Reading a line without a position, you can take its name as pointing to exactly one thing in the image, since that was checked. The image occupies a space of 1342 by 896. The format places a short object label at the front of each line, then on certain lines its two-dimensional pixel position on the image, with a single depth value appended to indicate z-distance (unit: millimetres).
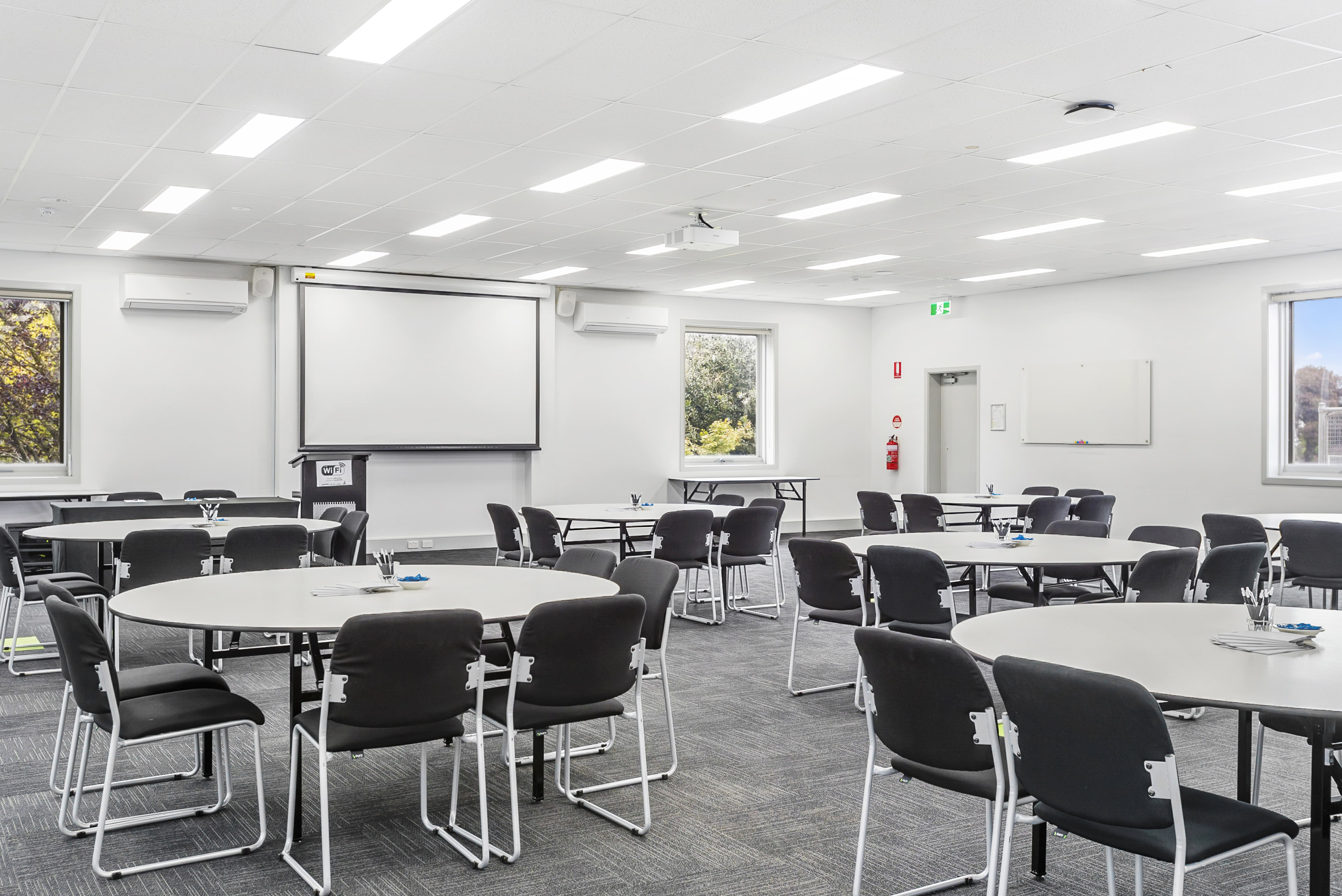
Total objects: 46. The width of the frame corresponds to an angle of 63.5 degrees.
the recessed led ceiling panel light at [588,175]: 6770
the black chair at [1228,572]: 4648
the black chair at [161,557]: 5422
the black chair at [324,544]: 7410
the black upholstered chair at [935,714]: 2477
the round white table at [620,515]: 7535
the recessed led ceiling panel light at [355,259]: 10262
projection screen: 11039
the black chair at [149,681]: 3490
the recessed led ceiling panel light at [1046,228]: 8492
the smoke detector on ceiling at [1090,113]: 5422
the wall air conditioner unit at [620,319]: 12383
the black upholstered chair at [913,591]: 4613
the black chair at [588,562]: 4426
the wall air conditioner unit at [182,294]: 10023
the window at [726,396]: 13648
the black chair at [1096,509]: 8641
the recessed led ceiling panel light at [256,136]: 5797
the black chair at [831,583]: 5125
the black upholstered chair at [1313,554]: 6410
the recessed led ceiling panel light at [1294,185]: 7004
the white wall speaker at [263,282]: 10695
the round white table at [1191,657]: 2301
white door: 13461
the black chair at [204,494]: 8773
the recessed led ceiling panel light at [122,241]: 9188
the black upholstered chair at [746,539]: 7555
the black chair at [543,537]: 7266
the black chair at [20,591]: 5750
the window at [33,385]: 10172
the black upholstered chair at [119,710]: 3123
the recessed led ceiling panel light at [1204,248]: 9352
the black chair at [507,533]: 7574
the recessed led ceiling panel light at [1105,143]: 5883
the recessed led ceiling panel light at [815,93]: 5004
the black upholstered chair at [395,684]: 2957
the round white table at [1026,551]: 4898
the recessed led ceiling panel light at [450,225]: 8508
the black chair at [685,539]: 7191
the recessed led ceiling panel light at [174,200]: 7496
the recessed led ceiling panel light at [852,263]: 10430
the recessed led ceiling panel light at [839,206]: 7664
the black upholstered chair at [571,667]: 3232
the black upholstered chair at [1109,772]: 2141
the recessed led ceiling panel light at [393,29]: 4246
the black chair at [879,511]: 8945
